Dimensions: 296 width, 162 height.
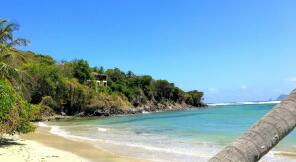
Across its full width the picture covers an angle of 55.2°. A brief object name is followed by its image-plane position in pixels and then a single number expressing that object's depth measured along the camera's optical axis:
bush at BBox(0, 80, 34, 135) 10.78
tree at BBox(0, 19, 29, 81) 15.22
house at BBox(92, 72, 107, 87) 63.78
